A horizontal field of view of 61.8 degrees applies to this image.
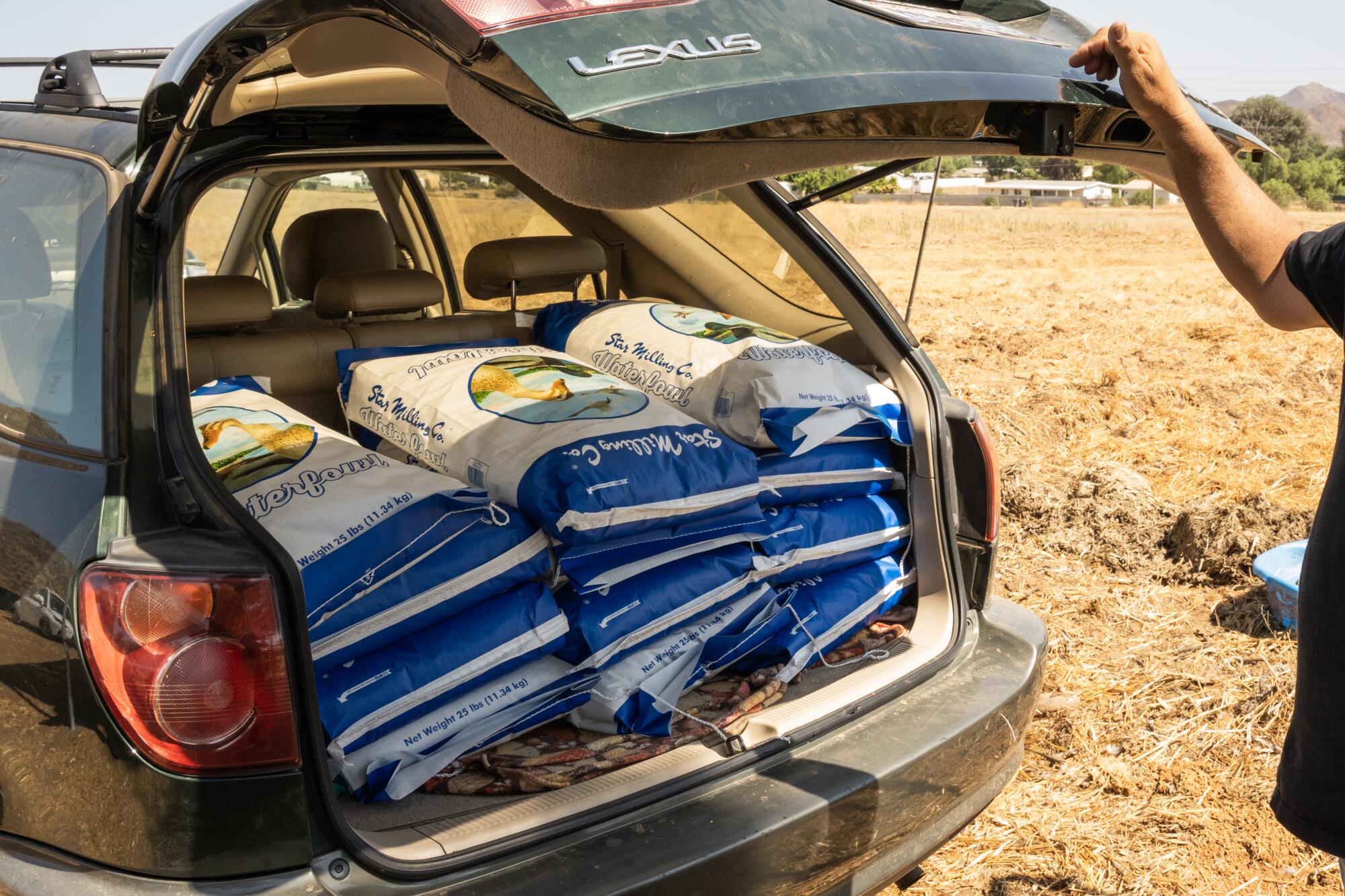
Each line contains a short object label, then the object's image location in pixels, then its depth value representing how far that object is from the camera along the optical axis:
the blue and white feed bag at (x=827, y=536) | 2.62
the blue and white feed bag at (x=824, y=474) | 2.71
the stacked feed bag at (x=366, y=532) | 1.98
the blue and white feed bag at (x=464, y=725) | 1.97
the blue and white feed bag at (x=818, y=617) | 2.52
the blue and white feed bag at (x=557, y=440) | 2.26
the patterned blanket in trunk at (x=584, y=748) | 2.06
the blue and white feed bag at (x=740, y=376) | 2.68
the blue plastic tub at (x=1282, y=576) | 3.70
